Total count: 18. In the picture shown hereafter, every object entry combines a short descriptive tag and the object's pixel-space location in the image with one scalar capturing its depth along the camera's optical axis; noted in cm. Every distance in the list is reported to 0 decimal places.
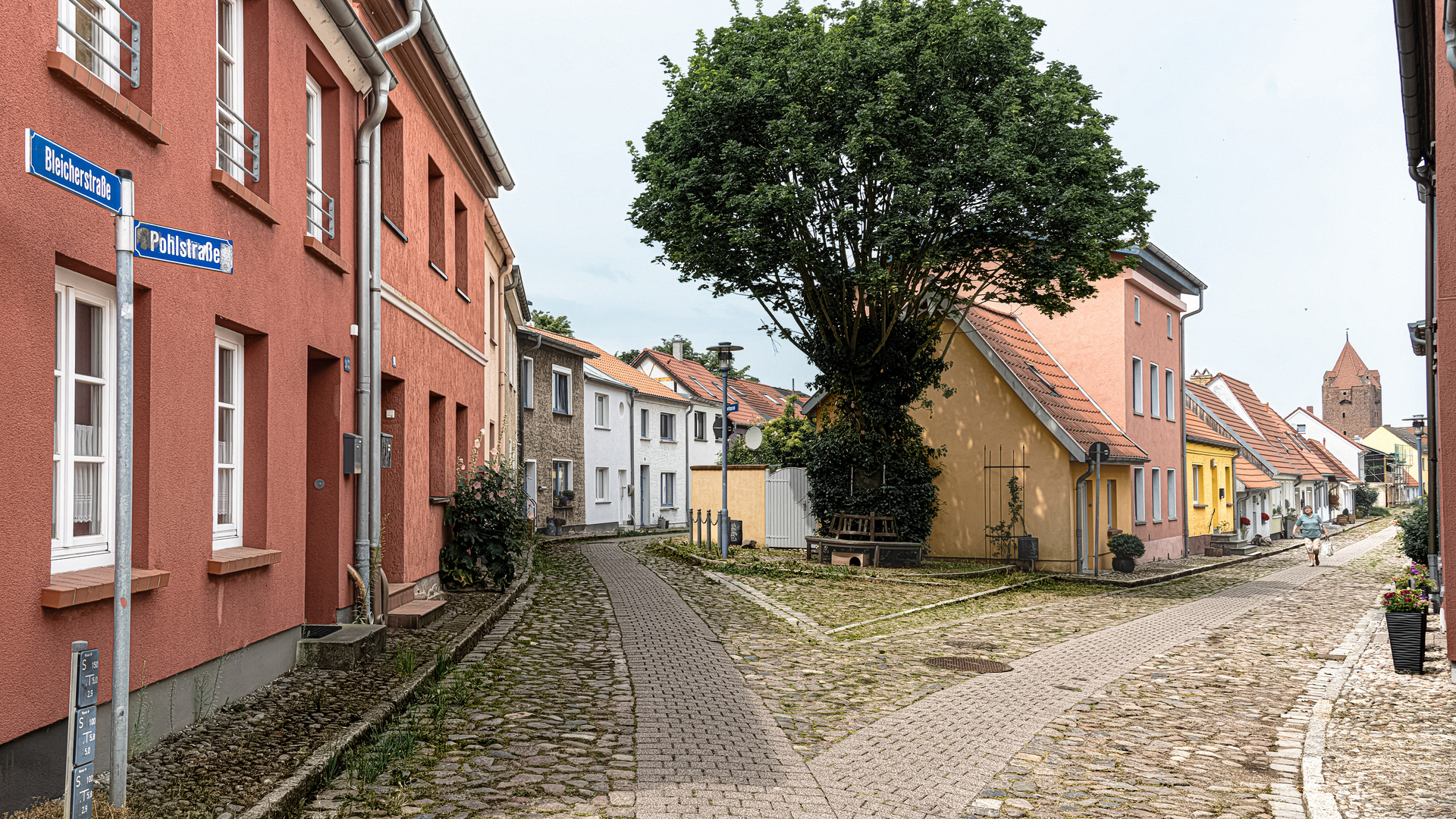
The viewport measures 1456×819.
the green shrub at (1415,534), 1995
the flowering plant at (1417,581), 1068
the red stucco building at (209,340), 459
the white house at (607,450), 3791
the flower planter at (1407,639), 1010
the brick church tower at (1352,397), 11788
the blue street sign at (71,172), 346
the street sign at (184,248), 394
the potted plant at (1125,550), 2408
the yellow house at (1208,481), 3300
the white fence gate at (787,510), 2586
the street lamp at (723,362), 2325
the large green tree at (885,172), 1823
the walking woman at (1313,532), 2888
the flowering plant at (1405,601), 1027
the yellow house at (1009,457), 2286
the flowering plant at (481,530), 1332
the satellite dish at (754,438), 2630
